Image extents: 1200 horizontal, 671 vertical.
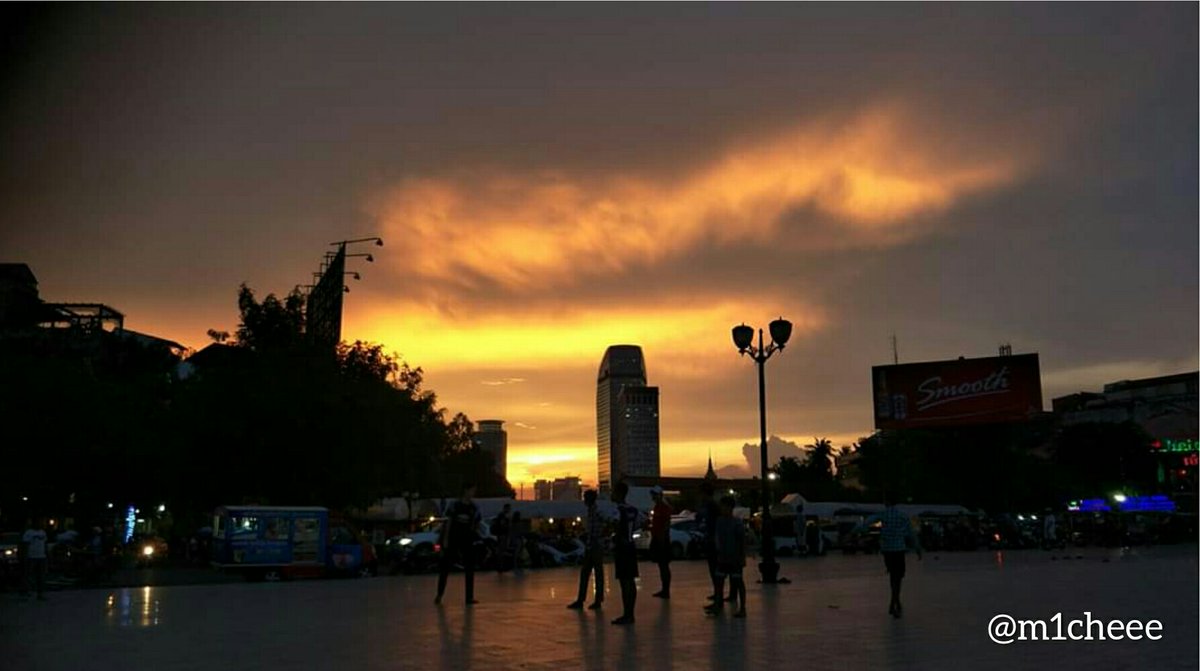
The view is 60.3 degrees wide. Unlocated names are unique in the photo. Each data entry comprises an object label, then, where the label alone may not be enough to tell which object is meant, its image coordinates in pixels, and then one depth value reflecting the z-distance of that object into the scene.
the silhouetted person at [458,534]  15.20
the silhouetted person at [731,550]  13.28
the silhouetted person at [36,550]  19.24
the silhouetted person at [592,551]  14.03
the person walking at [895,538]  12.59
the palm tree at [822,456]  135.12
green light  87.19
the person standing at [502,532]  27.06
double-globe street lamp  20.95
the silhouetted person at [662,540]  15.55
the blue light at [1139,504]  69.19
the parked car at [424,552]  29.20
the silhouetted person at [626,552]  12.06
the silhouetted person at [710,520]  14.34
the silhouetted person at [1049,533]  42.01
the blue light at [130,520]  48.42
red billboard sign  57.03
